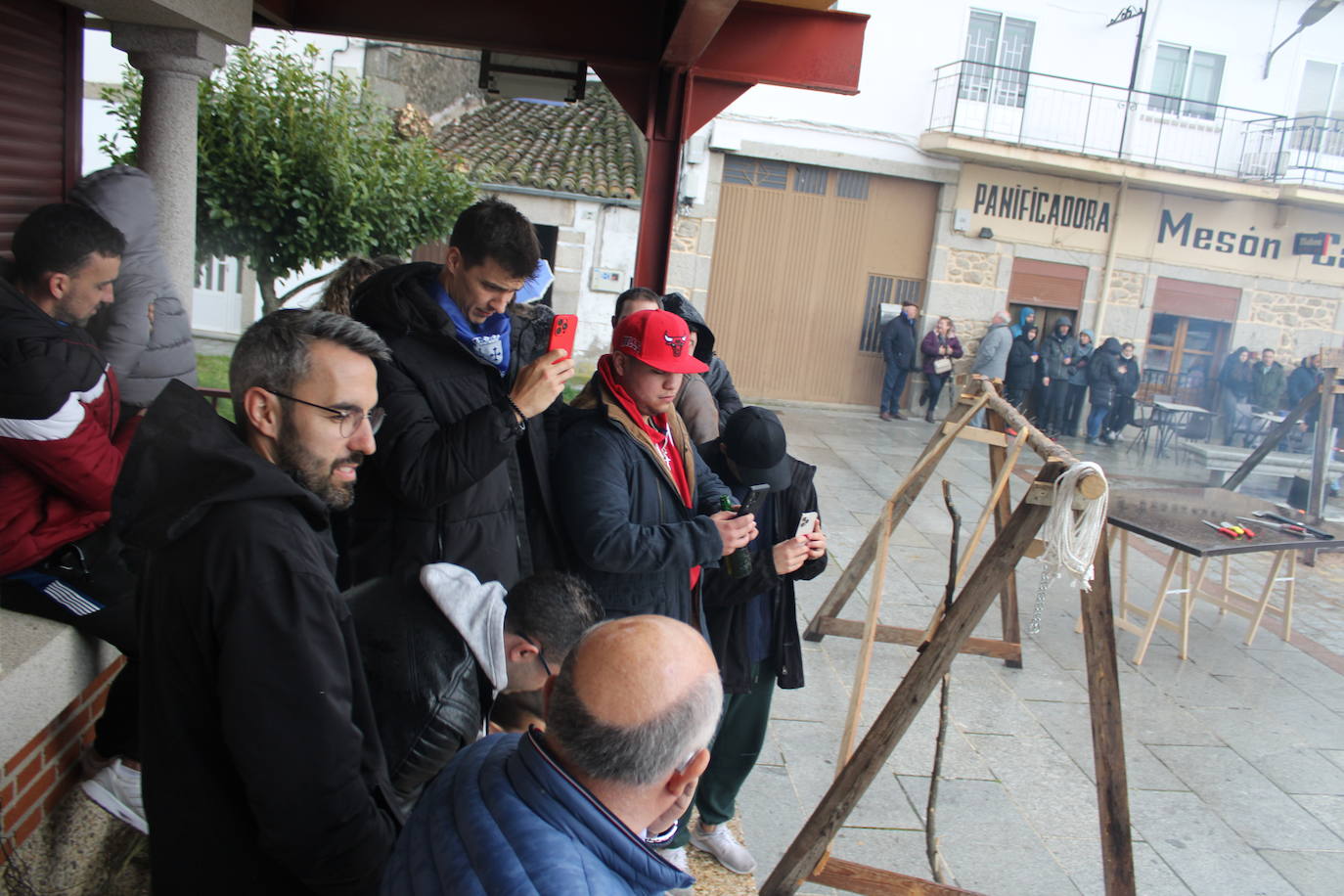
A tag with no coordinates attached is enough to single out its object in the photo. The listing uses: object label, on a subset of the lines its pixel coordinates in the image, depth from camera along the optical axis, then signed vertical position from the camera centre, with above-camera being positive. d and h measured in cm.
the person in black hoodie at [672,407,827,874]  316 -101
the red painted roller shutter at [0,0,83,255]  380 +46
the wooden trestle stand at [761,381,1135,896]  290 -116
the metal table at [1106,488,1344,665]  556 -100
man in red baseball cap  270 -56
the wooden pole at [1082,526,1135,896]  295 -120
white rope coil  277 -52
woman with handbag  1493 -40
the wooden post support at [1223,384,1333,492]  834 -62
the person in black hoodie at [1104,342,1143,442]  1511 -58
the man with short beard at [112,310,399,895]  158 -68
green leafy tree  639 +52
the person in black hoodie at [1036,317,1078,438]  1507 -46
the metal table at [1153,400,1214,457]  1459 -96
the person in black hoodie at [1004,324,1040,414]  1480 -43
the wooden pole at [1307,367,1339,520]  830 -65
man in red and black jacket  242 -61
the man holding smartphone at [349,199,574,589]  257 -41
